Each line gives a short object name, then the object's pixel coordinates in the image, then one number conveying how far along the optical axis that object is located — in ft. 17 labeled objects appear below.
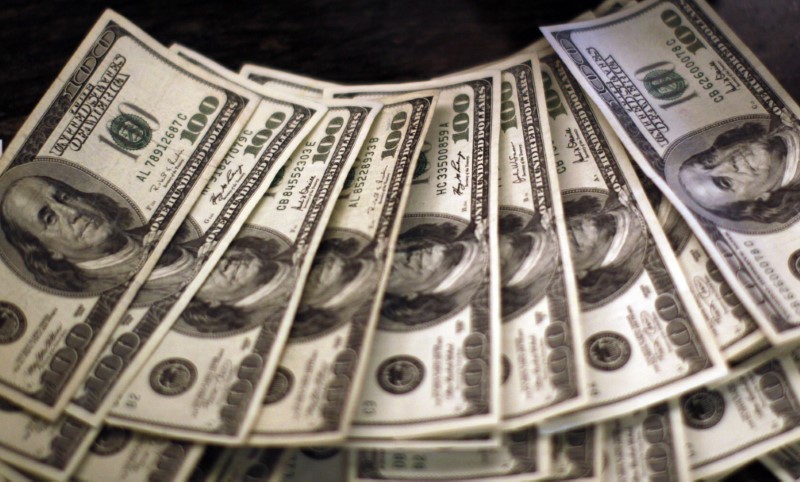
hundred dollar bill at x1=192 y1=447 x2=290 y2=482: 1.77
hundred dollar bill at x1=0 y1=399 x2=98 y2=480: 1.75
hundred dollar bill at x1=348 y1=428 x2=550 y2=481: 1.76
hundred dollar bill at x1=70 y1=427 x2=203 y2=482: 1.75
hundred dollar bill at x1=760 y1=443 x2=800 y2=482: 1.80
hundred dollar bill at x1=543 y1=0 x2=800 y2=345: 1.85
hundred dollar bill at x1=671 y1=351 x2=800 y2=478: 1.79
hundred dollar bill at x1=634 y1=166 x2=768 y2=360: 1.81
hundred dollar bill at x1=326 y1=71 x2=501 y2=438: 1.76
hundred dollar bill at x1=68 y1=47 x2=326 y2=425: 1.79
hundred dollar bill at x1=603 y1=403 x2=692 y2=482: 1.77
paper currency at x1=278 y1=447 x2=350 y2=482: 1.79
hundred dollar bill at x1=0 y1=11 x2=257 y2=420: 1.82
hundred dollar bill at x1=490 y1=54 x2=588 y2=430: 1.77
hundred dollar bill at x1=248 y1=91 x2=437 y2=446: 1.75
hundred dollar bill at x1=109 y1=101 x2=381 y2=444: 1.76
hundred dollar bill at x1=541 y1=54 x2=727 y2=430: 1.78
